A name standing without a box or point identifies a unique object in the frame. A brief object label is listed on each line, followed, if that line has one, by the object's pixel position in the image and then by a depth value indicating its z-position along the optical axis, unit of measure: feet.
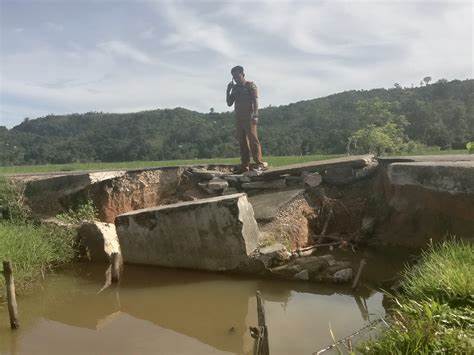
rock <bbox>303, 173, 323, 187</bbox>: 23.80
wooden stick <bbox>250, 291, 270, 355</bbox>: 9.79
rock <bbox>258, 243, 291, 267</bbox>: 18.31
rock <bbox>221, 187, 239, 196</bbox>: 25.27
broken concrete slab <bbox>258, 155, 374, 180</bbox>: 23.85
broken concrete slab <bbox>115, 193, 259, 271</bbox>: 18.78
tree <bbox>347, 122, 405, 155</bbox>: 62.75
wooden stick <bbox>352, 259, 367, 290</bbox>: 15.88
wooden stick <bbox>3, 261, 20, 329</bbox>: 13.96
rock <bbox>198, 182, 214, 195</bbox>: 26.13
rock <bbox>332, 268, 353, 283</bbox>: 16.79
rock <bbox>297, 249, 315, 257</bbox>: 19.41
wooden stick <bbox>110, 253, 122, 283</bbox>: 18.49
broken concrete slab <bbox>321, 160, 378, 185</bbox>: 23.63
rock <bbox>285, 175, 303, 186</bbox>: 24.36
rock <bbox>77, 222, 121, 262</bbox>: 21.84
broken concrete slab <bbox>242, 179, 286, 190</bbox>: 24.75
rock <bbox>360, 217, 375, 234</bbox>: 21.38
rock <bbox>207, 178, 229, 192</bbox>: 25.72
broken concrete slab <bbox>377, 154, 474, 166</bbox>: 21.66
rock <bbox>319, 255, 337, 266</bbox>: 17.67
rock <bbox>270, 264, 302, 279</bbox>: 17.74
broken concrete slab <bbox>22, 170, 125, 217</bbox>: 25.32
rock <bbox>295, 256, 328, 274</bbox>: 17.46
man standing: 26.08
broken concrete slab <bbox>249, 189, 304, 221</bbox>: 21.25
